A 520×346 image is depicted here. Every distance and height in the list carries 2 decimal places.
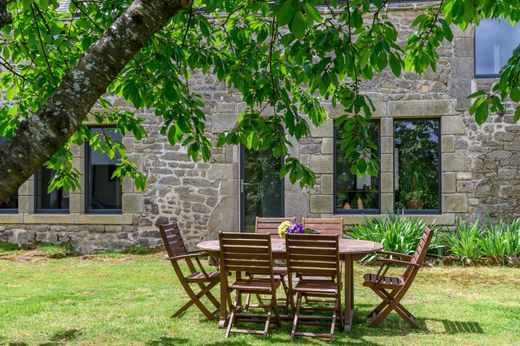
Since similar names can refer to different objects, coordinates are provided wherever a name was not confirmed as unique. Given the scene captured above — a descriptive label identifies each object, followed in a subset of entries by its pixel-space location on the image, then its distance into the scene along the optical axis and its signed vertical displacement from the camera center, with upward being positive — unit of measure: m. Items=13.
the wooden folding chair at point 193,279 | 6.05 -0.92
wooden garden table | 5.68 -0.65
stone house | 10.18 +0.24
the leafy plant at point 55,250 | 10.79 -1.14
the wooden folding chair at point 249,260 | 5.50 -0.67
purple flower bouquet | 6.14 -0.42
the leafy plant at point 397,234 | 9.46 -0.73
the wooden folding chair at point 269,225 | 7.89 -0.49
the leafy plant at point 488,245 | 9.36 -0.89
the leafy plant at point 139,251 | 10.88 -1.16
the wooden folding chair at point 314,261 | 5.39 -0.67
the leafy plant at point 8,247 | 11.13 -1.13
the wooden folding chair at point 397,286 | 5.71 -0.94
